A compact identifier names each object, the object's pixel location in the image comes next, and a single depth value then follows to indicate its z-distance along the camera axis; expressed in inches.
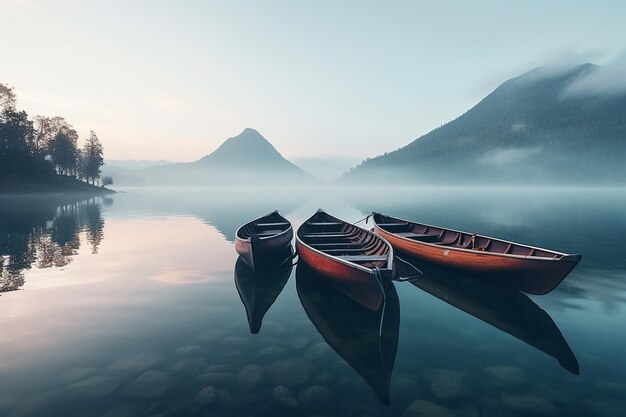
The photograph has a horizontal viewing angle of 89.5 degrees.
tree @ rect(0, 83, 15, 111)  3064.5
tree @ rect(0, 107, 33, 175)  3090.6
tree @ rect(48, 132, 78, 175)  3730.3
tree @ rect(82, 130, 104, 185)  4394.7
